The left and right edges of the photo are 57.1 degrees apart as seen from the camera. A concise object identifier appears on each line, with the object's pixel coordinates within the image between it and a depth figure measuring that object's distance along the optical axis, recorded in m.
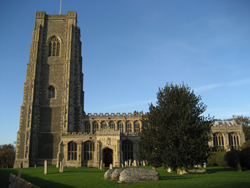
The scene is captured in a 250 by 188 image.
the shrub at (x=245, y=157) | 24.86
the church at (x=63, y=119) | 38.88
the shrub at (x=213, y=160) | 35.94
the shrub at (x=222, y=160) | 29.64
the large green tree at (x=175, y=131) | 21.75
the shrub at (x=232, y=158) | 26.00
